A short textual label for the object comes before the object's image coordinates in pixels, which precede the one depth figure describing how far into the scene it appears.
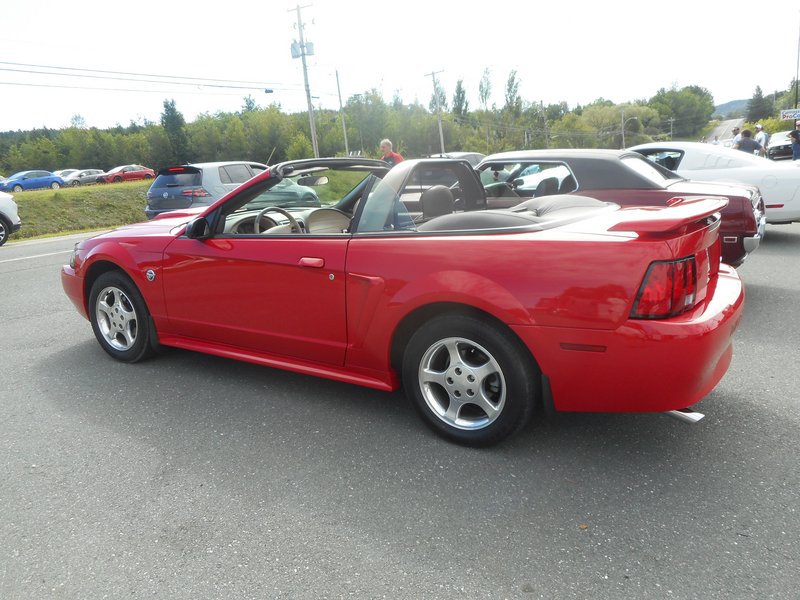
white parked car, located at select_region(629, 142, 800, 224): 8.12
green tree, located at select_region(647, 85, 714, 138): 163.43
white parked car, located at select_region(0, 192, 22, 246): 14.53
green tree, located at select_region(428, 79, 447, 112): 63.69
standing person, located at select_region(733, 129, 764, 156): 14.48
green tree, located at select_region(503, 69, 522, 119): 74.69
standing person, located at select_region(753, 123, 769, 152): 18.50
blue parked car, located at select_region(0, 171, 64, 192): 40.12
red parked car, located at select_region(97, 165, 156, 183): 48.19
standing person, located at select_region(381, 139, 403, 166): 10.31
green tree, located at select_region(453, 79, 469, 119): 98.56
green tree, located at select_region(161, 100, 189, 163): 81.94
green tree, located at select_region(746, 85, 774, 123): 135.16
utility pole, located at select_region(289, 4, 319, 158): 42.00
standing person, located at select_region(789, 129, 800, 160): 16.98
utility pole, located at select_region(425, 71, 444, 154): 63.47
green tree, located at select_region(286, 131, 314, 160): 69.06
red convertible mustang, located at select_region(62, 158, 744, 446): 2.61
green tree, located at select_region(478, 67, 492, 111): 80.56
